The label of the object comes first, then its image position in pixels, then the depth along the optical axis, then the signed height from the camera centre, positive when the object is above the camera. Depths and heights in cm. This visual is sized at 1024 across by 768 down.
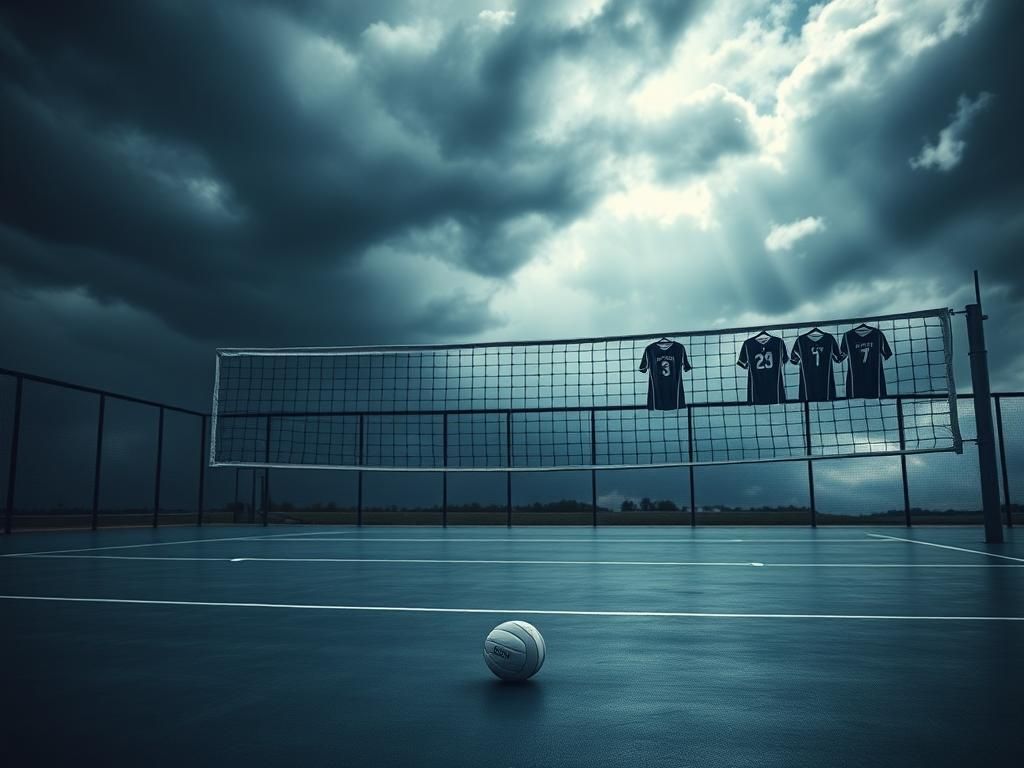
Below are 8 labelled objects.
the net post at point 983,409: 1150 +117
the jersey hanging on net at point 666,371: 1435 +228
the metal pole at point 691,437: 1817 +116
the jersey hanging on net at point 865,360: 1289 +223
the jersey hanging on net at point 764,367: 1360 +223
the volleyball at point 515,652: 287 -71
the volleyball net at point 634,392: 1290 +197
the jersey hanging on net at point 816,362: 1319 +225
